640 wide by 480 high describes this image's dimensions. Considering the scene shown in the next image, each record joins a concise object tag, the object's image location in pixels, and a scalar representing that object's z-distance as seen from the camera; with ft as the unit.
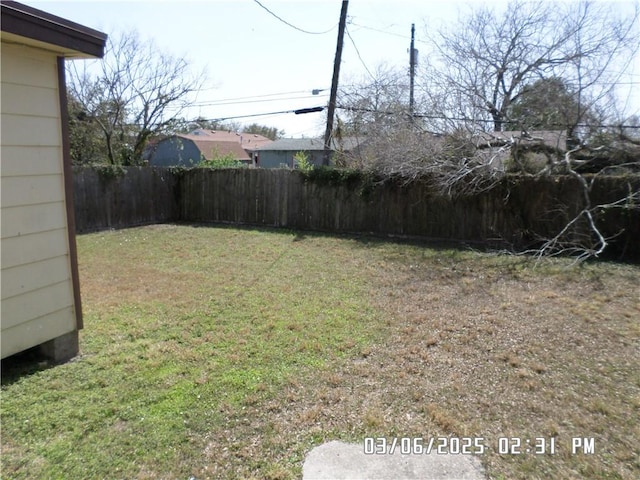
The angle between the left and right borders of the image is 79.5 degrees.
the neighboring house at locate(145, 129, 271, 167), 80.94
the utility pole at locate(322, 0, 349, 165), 32.76
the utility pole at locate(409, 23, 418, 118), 32.90
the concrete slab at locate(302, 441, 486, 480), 6.33
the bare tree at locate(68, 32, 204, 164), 43.50
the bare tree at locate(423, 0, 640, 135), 26.21
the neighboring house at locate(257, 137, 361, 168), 74.95
